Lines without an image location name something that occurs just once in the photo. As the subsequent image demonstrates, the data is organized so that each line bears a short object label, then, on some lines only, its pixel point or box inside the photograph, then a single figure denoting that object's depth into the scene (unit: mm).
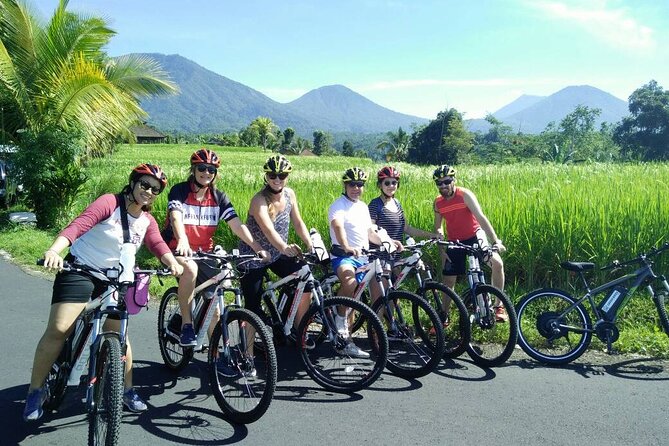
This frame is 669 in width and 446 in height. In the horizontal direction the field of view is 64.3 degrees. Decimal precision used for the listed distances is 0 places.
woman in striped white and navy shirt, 5781
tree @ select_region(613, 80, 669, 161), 62062
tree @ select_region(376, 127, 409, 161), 76125
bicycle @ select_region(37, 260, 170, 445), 3209
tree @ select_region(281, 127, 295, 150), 104456
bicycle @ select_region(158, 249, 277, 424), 3803
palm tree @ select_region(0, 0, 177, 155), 13188
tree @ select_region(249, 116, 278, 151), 101562
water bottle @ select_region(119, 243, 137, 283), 3588
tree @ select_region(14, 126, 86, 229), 12945
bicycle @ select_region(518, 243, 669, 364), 5113
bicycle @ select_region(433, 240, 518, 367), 5023
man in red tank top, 5719
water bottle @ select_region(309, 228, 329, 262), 4867
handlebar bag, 3695
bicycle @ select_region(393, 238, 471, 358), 5000
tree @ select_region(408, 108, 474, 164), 54281
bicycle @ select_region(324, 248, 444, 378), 4809
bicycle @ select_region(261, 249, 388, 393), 4453
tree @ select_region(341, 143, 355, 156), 105312
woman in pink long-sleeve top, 3645
